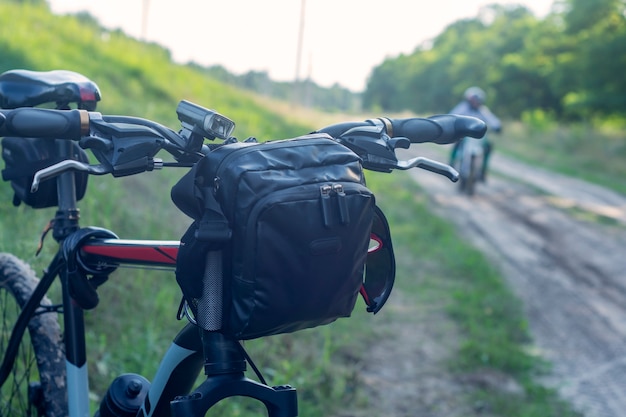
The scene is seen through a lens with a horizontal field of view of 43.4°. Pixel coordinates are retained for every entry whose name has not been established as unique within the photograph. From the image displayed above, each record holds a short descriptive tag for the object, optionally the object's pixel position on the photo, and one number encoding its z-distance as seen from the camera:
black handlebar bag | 1.56
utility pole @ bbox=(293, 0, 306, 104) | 32.41
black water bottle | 2.12
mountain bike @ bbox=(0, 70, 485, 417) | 1.72
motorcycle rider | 14.94
